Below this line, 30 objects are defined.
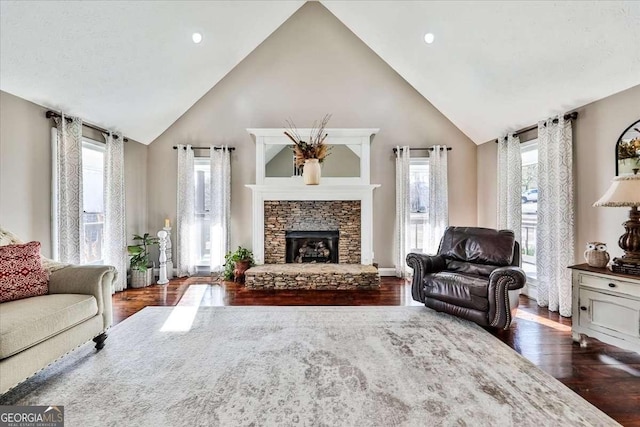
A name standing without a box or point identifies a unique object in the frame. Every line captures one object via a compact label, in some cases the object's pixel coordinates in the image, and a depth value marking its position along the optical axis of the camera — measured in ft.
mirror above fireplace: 16.25
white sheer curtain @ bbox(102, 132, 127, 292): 13.65
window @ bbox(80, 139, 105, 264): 13.23
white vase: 13.60
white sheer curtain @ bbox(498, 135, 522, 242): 13.64
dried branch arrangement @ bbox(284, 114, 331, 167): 14.20
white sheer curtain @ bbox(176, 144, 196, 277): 16.20
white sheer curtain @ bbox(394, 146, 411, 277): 16.44
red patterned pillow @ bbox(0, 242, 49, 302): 6.94
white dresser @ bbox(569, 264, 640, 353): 7.25
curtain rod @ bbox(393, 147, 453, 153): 16.65
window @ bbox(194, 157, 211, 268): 16.81
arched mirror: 8.94
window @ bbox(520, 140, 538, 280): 13.61
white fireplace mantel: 16.05
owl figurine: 8.27
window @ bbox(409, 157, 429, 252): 17.01
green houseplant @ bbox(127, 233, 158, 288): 14.57
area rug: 5.44
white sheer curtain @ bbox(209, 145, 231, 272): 16.21
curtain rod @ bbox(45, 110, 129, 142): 10.82
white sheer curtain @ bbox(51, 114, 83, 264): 10.97
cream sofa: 5.62
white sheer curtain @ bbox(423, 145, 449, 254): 16.33
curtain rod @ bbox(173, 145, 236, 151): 16.52
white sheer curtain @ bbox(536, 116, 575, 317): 10.80
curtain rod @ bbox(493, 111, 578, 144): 10.78
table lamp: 7.47
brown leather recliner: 8.82
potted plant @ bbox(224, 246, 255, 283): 15.43
